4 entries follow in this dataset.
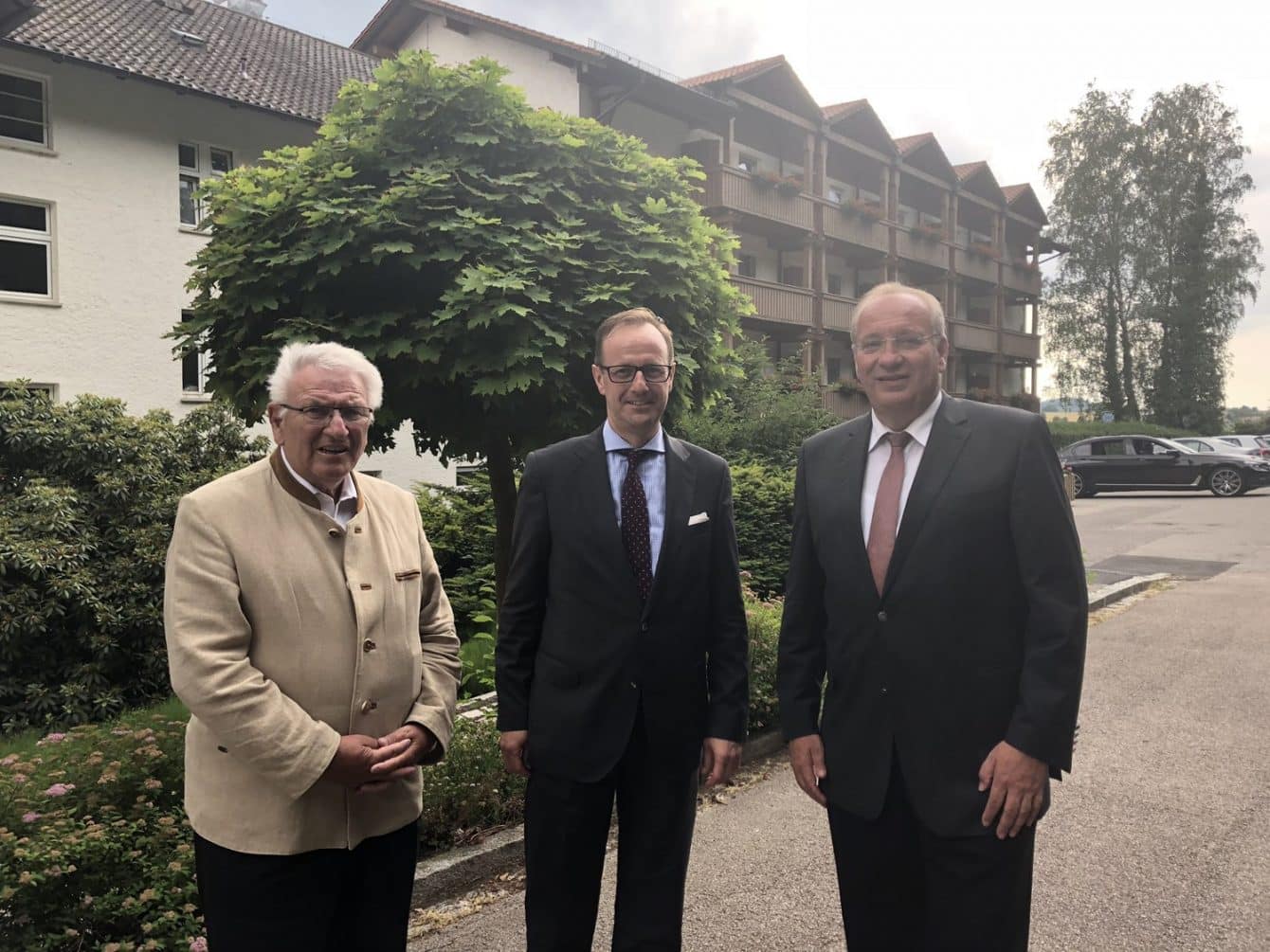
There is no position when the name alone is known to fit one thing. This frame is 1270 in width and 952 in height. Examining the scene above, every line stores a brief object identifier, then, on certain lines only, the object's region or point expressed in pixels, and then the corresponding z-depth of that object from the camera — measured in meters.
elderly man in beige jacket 2.24
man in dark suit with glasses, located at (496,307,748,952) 2.71
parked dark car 24.84
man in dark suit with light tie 2.36
